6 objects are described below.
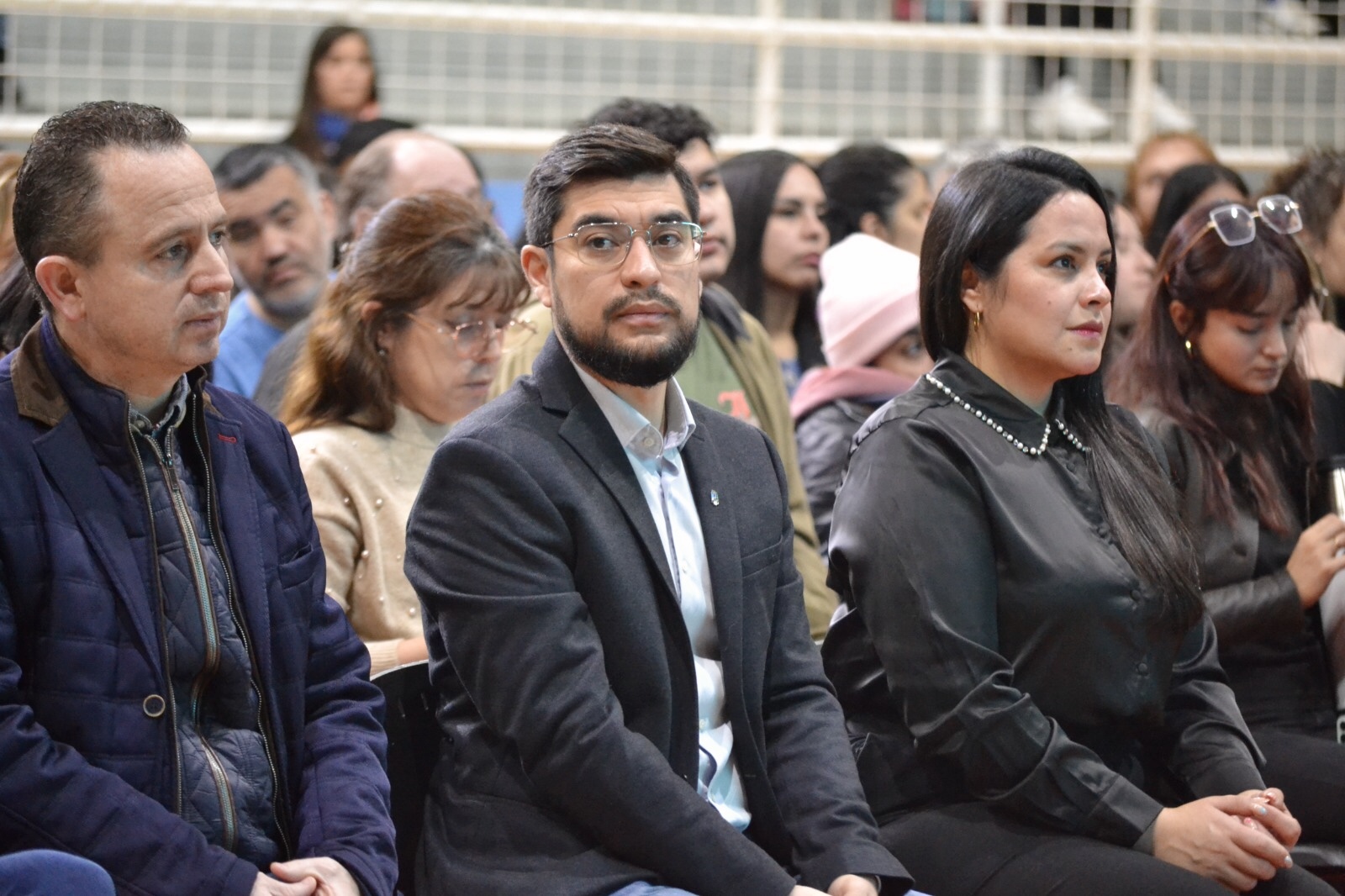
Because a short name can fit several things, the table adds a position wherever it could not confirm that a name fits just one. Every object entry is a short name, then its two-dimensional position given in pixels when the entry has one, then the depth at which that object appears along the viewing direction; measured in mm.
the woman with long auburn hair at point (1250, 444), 6062
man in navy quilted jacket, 3777
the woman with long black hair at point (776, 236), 8898
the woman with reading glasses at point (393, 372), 5656
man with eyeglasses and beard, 4176
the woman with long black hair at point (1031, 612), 4766
